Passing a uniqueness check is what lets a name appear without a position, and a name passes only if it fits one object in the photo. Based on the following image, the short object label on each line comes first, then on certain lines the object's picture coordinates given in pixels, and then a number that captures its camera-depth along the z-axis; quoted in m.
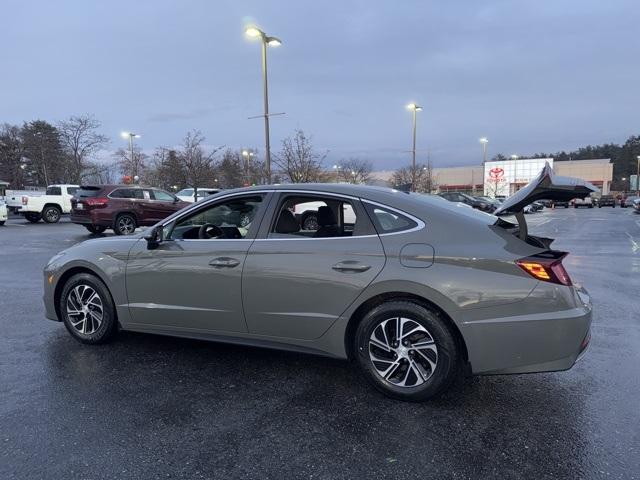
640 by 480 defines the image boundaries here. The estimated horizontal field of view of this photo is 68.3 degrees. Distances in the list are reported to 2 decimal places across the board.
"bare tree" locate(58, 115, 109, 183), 41.34
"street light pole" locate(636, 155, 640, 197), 78.16
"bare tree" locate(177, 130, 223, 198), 30.62
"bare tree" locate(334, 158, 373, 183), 45.47
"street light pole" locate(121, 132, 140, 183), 40.02
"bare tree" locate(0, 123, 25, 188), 63.00
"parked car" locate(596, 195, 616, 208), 61.65
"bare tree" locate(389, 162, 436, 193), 54.74
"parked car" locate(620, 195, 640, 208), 59.79
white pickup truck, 22.81
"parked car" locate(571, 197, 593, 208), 57.88
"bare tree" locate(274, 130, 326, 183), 25.02
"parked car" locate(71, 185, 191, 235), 15.59
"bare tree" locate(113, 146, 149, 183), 51.36
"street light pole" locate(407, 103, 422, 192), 32.44
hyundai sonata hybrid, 3.17
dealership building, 76.38
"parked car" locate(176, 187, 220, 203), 24.67
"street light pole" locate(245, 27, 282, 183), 16.94
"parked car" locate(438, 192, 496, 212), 34.41
